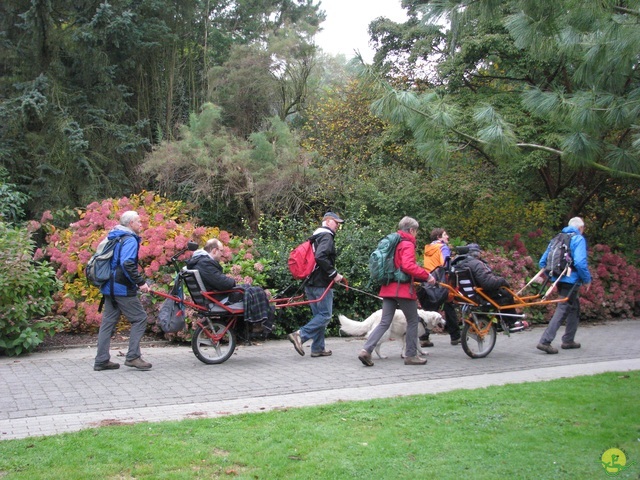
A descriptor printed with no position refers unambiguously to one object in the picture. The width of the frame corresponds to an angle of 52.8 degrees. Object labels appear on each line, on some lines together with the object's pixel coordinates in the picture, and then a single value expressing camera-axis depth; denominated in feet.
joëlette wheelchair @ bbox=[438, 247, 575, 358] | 30.12
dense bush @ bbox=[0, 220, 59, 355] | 29.19
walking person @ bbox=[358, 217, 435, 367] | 27.30
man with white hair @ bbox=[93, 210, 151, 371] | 26.17
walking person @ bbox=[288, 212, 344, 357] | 28.76
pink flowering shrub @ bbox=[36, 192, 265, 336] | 34.68
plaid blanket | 28.22
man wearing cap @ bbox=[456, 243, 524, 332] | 29.81
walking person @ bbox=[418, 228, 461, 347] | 32.07
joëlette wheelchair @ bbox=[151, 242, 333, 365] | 27.86
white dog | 29.84
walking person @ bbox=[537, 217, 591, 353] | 31.58
